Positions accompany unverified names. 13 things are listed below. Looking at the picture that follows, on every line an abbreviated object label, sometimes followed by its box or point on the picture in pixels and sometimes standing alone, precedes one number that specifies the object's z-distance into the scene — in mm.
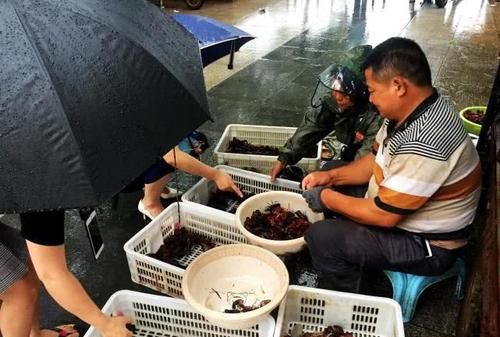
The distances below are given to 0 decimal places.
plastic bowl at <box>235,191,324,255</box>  2615
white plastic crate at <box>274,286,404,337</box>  2252
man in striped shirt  2049
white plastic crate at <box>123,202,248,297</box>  2613
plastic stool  2416
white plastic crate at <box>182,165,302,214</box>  3283
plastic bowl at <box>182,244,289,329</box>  2367
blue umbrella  3611
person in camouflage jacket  2842
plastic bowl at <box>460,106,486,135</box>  4242
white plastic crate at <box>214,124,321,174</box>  3603
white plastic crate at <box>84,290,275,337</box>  2279
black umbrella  1259
